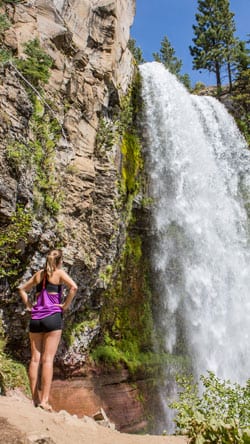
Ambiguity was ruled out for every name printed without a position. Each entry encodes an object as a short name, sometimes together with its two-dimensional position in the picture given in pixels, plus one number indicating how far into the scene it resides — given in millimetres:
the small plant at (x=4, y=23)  11681
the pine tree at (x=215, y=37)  34750
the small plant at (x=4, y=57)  10797
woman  5344
